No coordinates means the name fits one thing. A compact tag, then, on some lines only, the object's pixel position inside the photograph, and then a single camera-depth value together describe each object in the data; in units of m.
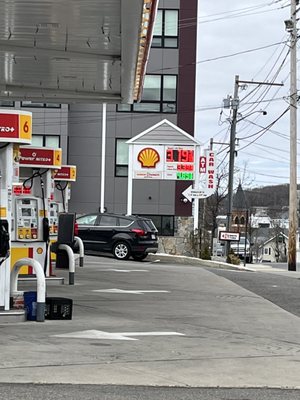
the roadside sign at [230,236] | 33.84
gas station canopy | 13.03
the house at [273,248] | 100.05
